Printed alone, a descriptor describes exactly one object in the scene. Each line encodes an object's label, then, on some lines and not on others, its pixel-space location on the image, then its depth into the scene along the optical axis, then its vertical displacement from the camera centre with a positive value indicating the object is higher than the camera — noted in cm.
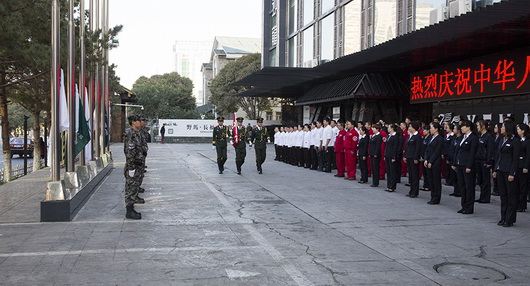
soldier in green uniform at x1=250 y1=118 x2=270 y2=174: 1739 -36
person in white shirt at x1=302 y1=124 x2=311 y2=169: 1955 -59
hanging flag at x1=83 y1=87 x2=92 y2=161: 1430 -51
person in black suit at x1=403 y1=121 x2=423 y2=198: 1157 -55
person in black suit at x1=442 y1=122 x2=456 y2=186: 1164 -25
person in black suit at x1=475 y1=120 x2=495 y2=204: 1103 -57
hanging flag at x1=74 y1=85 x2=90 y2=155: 1175 -3
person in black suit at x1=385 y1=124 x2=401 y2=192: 1265 -60
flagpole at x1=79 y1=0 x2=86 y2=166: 1332 +196
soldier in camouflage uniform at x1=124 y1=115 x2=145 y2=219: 884 -65
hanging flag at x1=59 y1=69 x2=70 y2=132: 946 +33
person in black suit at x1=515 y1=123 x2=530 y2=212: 862 -37
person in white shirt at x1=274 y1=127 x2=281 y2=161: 2389 -54
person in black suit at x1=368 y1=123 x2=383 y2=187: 1366 -57
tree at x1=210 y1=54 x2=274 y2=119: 5131 +401
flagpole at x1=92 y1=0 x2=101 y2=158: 1759 +62
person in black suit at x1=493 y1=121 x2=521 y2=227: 843 -66
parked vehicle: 3369 -115
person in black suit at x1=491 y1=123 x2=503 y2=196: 1122 -16
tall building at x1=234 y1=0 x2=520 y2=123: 1287 +243
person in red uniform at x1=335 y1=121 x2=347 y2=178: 1620 -61
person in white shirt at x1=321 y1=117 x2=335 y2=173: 1769 -35
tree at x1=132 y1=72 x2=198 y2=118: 6372 +383
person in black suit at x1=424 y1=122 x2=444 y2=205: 1060 -64
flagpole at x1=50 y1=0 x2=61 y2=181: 903 +64
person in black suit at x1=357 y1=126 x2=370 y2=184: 1450 -63
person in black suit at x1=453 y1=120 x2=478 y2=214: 955 -64
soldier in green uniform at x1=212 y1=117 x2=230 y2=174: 1659 -31
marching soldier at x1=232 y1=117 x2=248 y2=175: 1659 -35
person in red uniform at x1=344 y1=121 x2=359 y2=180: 1525 -54
